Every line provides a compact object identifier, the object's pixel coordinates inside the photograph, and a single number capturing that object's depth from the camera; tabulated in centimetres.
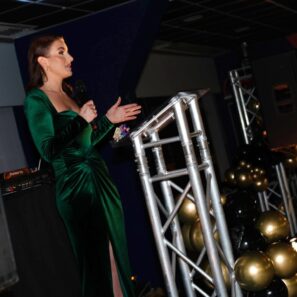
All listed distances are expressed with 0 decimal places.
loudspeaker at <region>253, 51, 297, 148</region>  497
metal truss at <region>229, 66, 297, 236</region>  512
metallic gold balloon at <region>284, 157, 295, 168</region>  552
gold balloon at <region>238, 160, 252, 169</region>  508
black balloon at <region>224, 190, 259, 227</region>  340
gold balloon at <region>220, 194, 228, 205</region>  367
